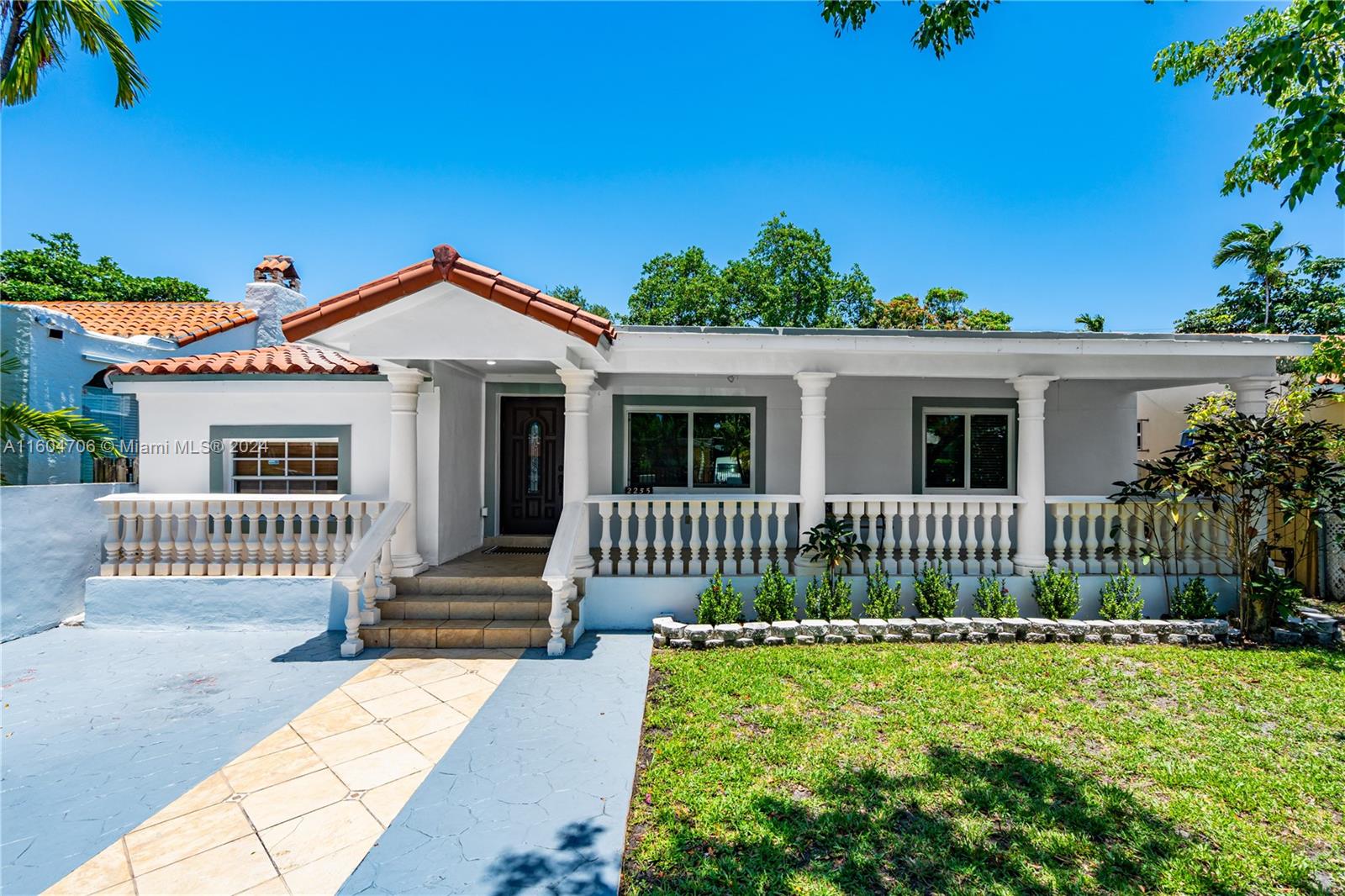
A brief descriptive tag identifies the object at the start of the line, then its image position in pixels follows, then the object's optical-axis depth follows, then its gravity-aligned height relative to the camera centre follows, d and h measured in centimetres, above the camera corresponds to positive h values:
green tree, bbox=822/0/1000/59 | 383 +311
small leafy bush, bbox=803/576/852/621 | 623 -166
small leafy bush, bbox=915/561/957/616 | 629 -161
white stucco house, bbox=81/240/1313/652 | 549 -16
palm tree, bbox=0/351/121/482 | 555 +30
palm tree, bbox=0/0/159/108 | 593 +467
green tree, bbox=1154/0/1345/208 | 278 +204
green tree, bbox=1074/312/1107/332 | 2245 +555
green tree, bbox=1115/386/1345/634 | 596 -23
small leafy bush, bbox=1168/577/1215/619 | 646 -172
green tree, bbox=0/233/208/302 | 2395 +872
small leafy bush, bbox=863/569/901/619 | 626 -165
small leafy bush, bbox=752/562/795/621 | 618 -164
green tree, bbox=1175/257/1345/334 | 2064 +605
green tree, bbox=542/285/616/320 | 3816 +1166
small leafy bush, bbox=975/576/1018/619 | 630 -169
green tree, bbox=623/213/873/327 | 2958 +914
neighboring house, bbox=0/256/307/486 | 786 +186
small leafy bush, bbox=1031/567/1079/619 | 636 -162
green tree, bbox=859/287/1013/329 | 2895 +776
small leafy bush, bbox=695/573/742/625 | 615 -170
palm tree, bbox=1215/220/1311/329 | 2008 +768
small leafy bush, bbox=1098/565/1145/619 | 637 -169
